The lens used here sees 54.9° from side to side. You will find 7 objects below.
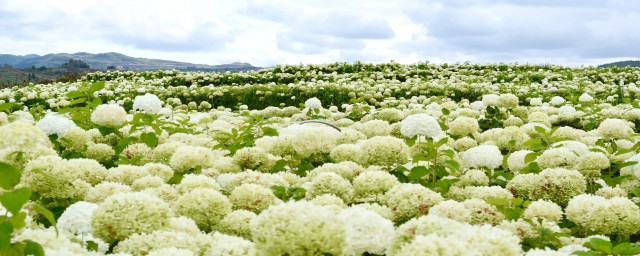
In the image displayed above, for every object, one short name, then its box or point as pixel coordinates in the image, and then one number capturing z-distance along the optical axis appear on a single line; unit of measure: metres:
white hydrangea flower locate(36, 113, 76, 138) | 5.11
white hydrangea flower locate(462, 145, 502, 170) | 4.80
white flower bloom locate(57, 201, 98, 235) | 2.92
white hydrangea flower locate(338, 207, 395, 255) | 2.55
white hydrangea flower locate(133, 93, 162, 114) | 6.51
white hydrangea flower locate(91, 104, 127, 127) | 5.89
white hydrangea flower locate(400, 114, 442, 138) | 4.77
